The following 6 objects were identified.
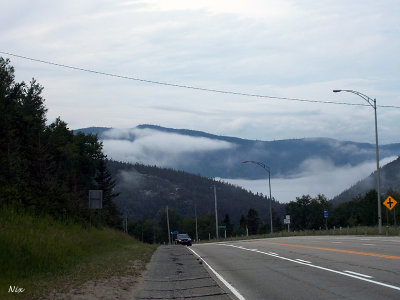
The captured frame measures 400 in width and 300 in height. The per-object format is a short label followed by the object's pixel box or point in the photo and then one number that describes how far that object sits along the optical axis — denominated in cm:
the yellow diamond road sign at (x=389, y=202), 4198
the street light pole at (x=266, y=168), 6432
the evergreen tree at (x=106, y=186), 9294
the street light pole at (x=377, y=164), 4294
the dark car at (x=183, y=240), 5956
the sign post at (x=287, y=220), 7081
